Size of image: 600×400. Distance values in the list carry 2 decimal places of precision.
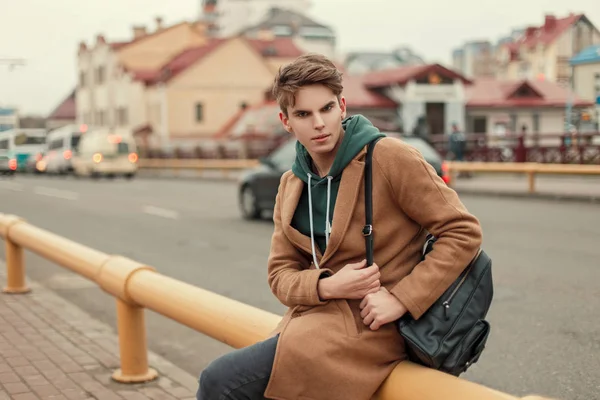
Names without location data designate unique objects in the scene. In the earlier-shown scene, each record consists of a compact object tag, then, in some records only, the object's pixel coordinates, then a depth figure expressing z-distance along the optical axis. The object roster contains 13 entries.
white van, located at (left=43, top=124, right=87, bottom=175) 42.53
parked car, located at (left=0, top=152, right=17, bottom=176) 45.00
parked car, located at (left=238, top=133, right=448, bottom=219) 14.83
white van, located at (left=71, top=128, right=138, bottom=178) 38.28
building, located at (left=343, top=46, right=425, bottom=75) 93.63
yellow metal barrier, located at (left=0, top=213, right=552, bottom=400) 2.57
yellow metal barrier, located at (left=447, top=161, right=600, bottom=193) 18.34
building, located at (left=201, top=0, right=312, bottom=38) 113.31
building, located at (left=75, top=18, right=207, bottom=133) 68.81
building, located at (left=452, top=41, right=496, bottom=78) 84.70
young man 2.68
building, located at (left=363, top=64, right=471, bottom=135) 55.91
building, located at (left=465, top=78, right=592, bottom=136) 54.62
